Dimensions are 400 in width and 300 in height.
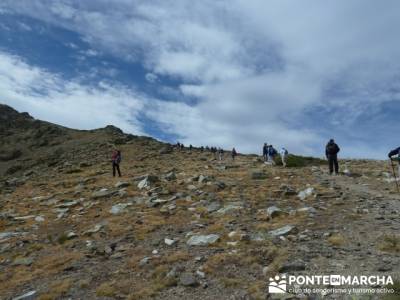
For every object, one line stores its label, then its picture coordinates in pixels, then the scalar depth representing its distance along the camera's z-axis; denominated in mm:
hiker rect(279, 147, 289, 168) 34781
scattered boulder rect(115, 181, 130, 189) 26938
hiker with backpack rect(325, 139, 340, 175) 26695
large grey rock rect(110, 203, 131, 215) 20253
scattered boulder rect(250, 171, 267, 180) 26827
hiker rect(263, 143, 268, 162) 40194
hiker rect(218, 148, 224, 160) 54819
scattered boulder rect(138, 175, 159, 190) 25859
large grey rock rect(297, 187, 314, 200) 19739
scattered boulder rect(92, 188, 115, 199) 24588
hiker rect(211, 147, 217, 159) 60709
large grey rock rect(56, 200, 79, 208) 23377
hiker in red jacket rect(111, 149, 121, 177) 34406
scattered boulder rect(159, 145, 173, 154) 57125
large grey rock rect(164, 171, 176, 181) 27988
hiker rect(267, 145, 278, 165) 38656
